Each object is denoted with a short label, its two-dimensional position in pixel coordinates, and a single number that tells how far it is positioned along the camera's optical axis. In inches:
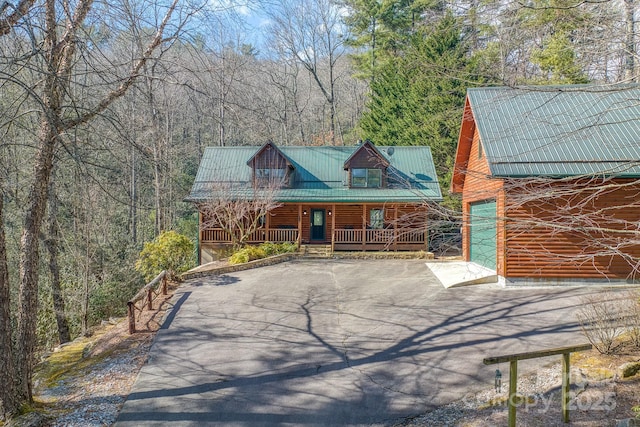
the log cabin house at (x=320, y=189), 762.2
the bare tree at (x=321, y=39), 1090.4
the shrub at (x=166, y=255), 525.0
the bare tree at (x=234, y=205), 672.4
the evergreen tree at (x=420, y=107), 944.3
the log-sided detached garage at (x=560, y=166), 429.1
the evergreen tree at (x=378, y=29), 1224.2
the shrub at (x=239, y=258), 624.7
